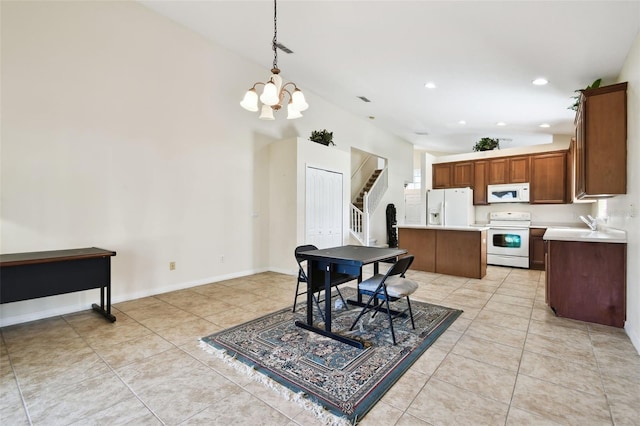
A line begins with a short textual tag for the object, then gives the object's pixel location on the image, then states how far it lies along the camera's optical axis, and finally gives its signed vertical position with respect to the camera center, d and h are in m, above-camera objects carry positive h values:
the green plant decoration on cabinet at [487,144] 7.59 +1.78
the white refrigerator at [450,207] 7.13 +0.17
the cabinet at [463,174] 7.54 +1.01
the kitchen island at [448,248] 5.27 -0.64
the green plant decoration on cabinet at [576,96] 3.80 +1.68
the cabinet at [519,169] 6.77 +1.05
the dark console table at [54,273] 2.69 -0.63
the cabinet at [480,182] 7.30 +0.80
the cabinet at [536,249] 6.12 -0.71
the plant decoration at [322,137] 6.05 +1.52
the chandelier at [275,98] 2.91 +1.15
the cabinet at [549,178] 6.43 +0.80
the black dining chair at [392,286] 2.76 -0.70
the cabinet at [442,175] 7.86 +1.02
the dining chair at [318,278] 3.13 -0.73
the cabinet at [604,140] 3.10 +0.79
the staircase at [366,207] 7.88 +0.16
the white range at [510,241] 6.23 -0.57
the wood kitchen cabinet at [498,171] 7.04 +1.04
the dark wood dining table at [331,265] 2.72 -0.50
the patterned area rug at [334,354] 1.90 -1.16
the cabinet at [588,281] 3.12 -0.71
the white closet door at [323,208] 5.65 +0.09
